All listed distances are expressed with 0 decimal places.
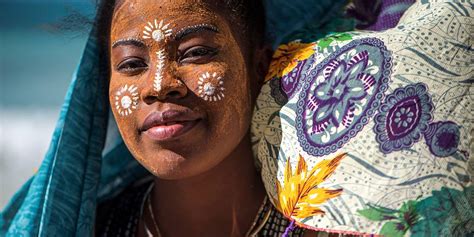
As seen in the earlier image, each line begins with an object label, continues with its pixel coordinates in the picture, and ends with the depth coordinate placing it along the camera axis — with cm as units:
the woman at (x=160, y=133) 184
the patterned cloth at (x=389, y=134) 154
